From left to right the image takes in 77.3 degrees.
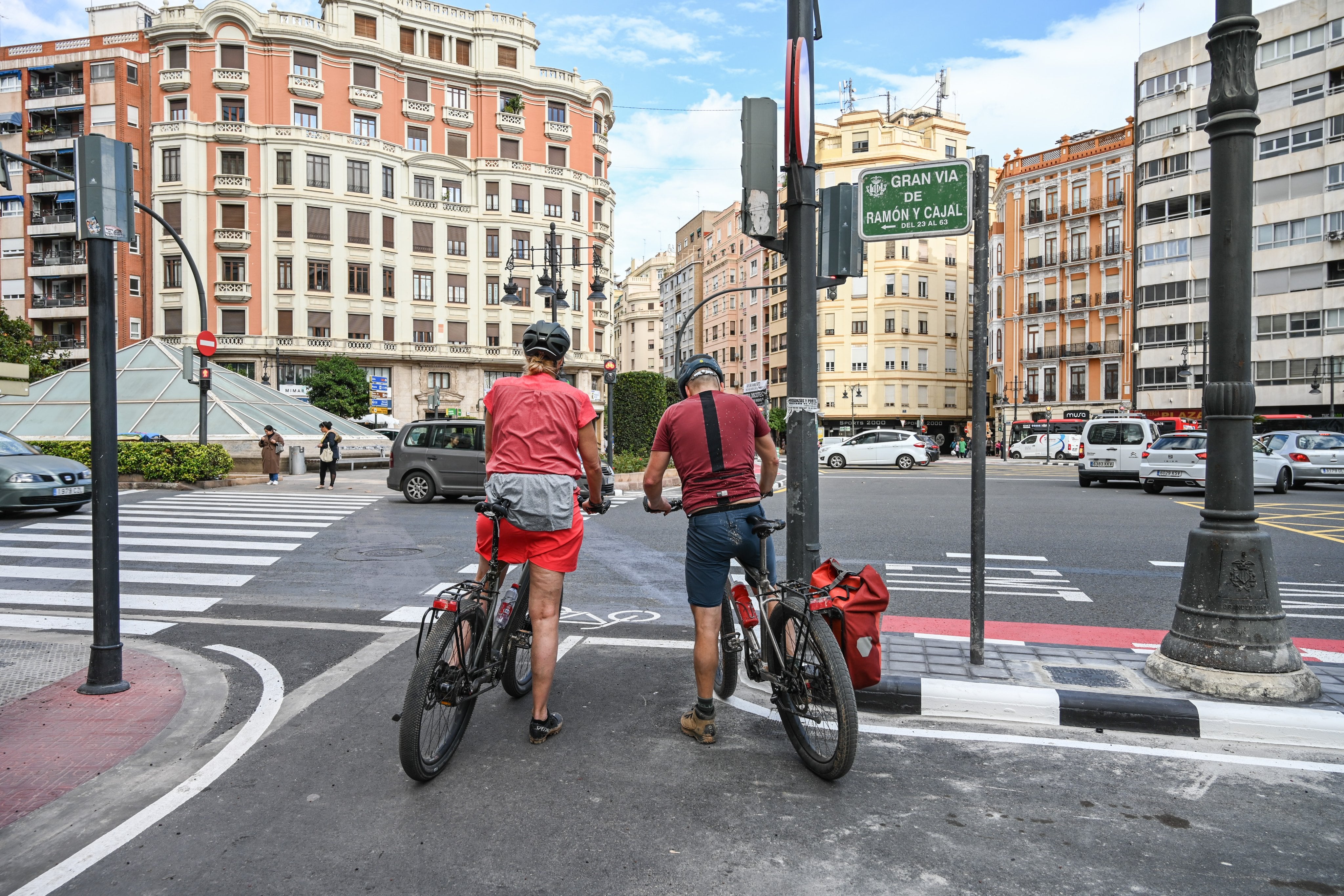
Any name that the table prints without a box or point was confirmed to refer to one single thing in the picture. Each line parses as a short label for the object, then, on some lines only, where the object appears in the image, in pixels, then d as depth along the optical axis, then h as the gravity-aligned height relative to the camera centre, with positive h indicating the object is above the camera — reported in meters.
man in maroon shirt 3.97 -0.34
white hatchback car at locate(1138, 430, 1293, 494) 19.02 -1.02
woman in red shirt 3.93 -0.25
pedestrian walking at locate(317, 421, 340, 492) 20.91 -0.64
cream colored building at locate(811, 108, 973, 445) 66.12 +7.91
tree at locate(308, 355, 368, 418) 45.62 +2.20
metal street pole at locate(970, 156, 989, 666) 4.77 -0.02
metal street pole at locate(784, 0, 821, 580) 4.83 +0.61
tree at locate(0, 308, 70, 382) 40.94 +4.12
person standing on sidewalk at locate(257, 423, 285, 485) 21.66 -0.64
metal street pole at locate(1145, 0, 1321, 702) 4.48 -0.36
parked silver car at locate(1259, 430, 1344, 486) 20.98 -0.83
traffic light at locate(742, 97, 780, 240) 4.81 +1.50
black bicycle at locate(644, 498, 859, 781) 3.49 -1.08
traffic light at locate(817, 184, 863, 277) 5.02 +1.13
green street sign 4.79 +1.30
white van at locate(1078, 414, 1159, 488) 21.62 -0.65
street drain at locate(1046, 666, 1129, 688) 4.71 -1.46
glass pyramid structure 26.47 +0.75
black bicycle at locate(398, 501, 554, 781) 3.42 -1.02
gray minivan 16.88 -0.68
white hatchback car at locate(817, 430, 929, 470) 33.88 -1.12
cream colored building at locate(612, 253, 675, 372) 122.38 +15.58
